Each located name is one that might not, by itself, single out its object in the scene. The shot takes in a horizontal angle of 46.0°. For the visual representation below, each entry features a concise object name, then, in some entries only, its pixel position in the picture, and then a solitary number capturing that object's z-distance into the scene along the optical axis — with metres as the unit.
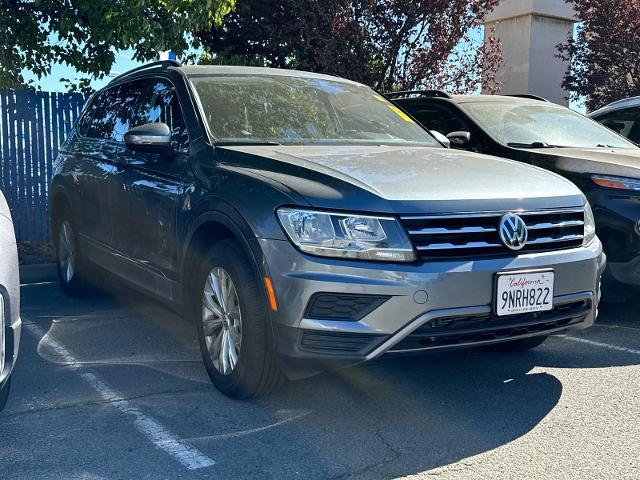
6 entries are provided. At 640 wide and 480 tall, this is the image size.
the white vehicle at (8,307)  3.13
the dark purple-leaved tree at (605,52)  13.24
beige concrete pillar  16.58
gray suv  3.35
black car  5.20
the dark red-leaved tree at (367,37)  9.88
